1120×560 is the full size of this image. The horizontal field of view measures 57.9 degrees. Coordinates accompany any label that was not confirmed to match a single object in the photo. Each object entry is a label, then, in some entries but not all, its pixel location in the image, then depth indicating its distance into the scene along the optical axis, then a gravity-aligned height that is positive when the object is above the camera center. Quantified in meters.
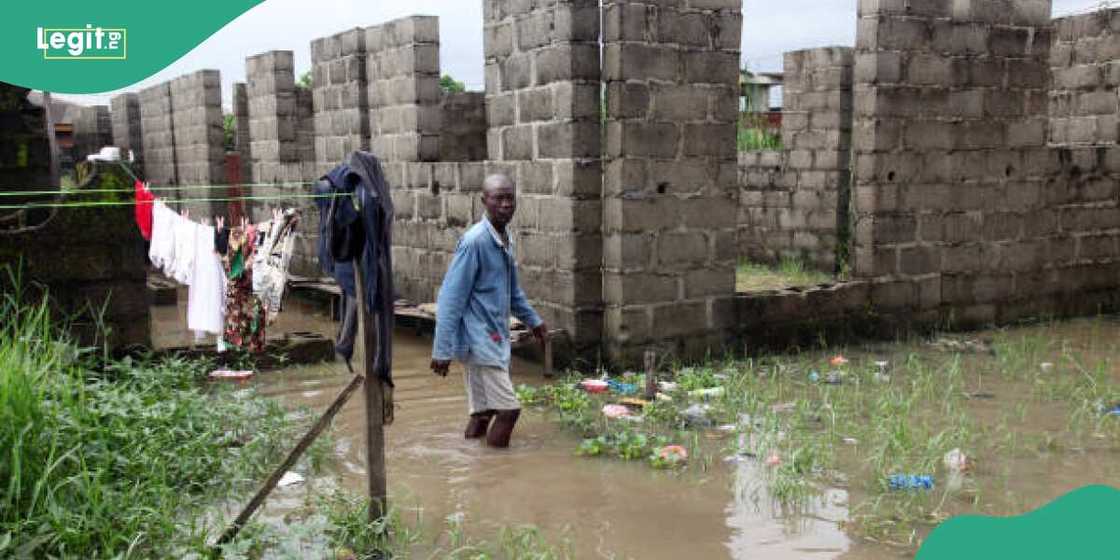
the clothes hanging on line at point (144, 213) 7.15 -0.25
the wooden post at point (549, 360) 7.09 -1.32
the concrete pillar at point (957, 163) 8.66 +0.04
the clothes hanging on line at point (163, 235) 7.54 -0.42
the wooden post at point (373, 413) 4.16 -0.98
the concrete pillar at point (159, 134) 16.31 +0.75
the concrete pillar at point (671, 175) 7.35 -0.02
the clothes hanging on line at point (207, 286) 7.48 -0.80
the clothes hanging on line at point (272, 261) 7.60 -0.63
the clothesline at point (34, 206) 6.28 -0.16
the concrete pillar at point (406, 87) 9.12 +0.81
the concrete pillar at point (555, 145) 7.35 +0.21
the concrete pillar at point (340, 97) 10.12 +0.82
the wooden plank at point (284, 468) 3.98 -1.16
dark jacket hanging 4.15 -0.22
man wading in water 5.49 -0.76
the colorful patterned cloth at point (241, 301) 7.64 -0.93
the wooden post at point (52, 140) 10.05 +0.40
